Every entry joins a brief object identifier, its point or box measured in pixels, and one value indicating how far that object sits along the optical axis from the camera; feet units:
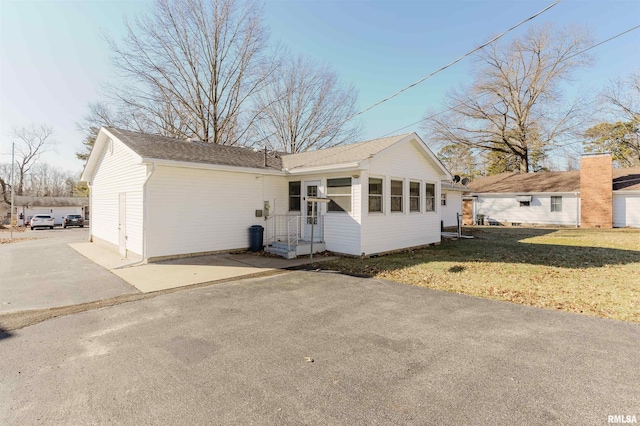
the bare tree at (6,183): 137.08
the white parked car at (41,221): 90.63
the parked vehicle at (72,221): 97.86
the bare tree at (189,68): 64.39
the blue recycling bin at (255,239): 36.37
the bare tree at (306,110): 86.69
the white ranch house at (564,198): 65.67
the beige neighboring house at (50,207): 113.50
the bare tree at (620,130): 90.22
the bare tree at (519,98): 92.63
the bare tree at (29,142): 139.33
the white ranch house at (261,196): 30.68
